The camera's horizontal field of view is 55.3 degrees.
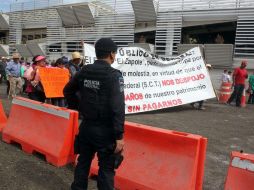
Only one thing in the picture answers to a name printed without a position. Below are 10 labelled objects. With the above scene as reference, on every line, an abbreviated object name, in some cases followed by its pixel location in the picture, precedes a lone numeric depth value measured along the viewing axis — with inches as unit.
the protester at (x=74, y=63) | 216.8
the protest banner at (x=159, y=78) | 262.6
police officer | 84.4
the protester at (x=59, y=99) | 229.8
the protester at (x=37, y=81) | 191.2
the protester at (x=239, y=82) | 379.1
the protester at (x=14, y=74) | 357.7
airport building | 544.3
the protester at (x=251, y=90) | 421.9
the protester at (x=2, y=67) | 531.5
